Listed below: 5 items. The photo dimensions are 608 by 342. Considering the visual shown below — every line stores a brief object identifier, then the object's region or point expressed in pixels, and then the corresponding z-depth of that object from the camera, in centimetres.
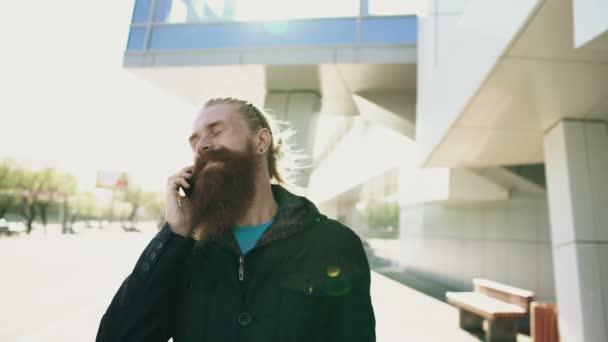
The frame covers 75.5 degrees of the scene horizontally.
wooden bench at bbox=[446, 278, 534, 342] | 666
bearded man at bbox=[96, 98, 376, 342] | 169
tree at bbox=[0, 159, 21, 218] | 4412
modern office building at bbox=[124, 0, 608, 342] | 369
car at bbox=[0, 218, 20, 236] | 3278
